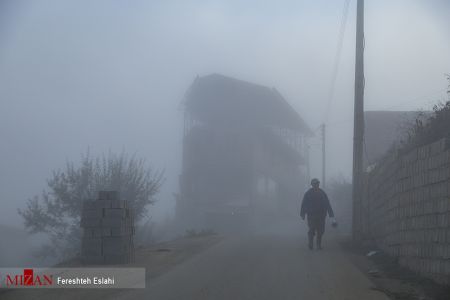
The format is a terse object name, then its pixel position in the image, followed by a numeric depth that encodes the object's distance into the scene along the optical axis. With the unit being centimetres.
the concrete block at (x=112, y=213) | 1291
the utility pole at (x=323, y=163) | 5093
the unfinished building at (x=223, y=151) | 4938
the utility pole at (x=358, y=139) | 1756
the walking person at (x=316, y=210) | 1555
